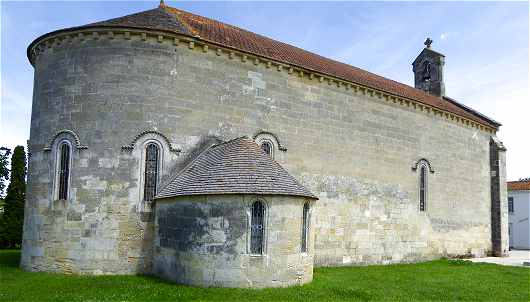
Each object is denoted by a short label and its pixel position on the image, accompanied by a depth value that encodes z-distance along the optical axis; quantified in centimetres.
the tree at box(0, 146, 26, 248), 2581
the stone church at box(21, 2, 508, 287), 1186
